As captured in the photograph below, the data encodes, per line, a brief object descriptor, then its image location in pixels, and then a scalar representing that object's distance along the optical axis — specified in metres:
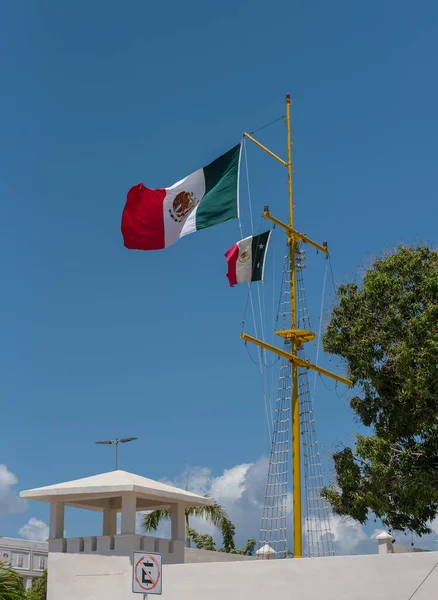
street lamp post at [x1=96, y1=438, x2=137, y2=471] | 36.97
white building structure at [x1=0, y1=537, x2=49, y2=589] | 71.69
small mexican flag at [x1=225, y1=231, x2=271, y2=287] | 24.95
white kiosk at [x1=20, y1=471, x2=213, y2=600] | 18.59
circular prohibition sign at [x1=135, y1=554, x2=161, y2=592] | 13.98
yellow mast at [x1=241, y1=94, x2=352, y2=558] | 25.42
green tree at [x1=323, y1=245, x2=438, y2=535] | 22.86
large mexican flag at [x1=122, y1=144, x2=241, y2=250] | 24.11
